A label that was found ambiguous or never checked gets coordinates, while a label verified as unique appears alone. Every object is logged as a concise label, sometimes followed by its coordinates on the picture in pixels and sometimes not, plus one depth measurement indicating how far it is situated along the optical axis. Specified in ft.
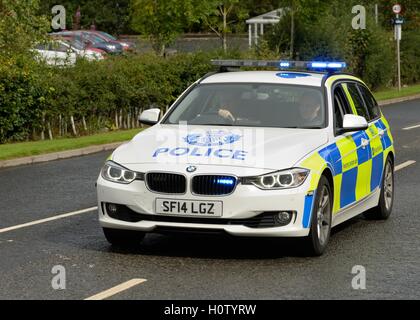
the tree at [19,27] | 83.20
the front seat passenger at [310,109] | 36.88
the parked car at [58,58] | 85.97
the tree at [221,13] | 120.72
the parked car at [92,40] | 165.89
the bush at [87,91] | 75.77
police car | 31.99
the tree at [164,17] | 118.01
